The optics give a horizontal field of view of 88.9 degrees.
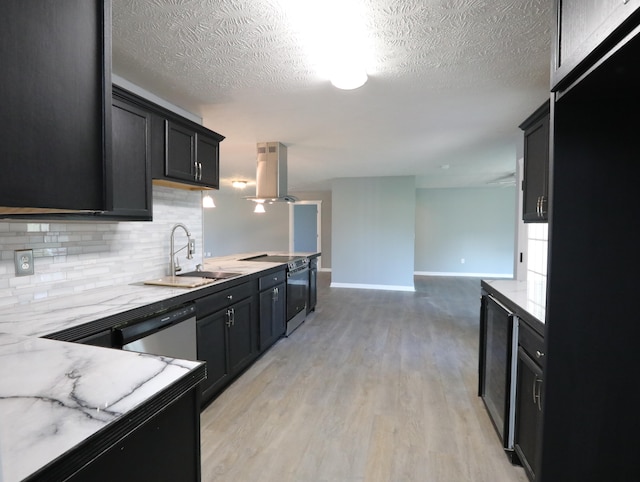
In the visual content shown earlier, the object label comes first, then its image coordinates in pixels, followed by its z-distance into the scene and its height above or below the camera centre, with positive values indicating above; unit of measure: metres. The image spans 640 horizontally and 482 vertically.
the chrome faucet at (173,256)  2.64 -0.21
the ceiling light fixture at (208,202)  5.46 +0.51
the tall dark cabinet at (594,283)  1.00 -0.15
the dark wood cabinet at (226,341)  2.30 -0.86
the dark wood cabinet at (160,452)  0.70 -0.54
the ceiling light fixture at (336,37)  1.58 +1.09
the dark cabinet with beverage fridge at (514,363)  1.52 -0.71
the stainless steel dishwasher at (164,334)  1.65 -0.58
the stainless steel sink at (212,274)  2.71 -0.37
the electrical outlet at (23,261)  1.77 -0.17
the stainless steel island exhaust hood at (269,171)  4.07 +0.76
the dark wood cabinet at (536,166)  1.92 +0.44
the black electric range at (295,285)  3.90 -0.68
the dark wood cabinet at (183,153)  2.32 +0.62
